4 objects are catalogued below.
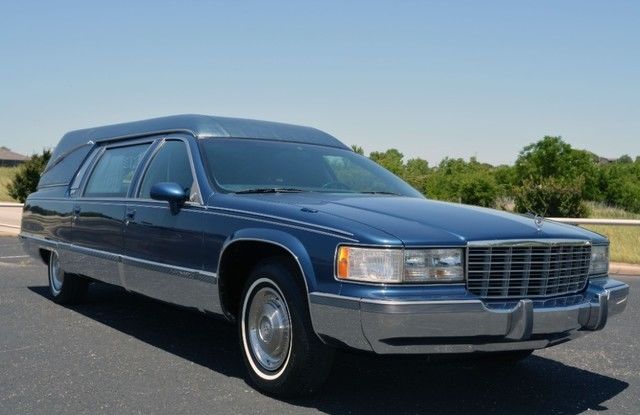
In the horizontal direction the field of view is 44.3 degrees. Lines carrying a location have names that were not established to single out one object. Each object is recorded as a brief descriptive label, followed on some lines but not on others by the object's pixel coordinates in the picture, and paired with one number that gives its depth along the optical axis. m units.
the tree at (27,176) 34.44
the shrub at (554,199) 27.20
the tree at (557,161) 41.53
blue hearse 4.10
